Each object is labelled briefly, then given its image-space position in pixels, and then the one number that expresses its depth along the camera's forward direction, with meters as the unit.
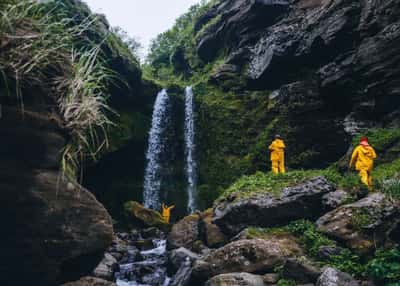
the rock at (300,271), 6.92
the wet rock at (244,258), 7.71
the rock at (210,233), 10.86
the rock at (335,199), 9.06
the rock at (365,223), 7.40
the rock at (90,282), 5.78
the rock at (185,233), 12.15
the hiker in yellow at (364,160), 9.87
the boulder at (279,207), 9.66
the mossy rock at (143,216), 16.55
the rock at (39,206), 4.39
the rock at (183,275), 8.37
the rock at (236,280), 6.93
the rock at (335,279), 6.27
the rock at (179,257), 10.01
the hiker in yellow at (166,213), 18.42
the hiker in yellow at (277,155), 12.99
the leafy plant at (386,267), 6.04
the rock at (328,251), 7.46
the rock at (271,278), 7.23
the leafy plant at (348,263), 6.86
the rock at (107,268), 9.65
